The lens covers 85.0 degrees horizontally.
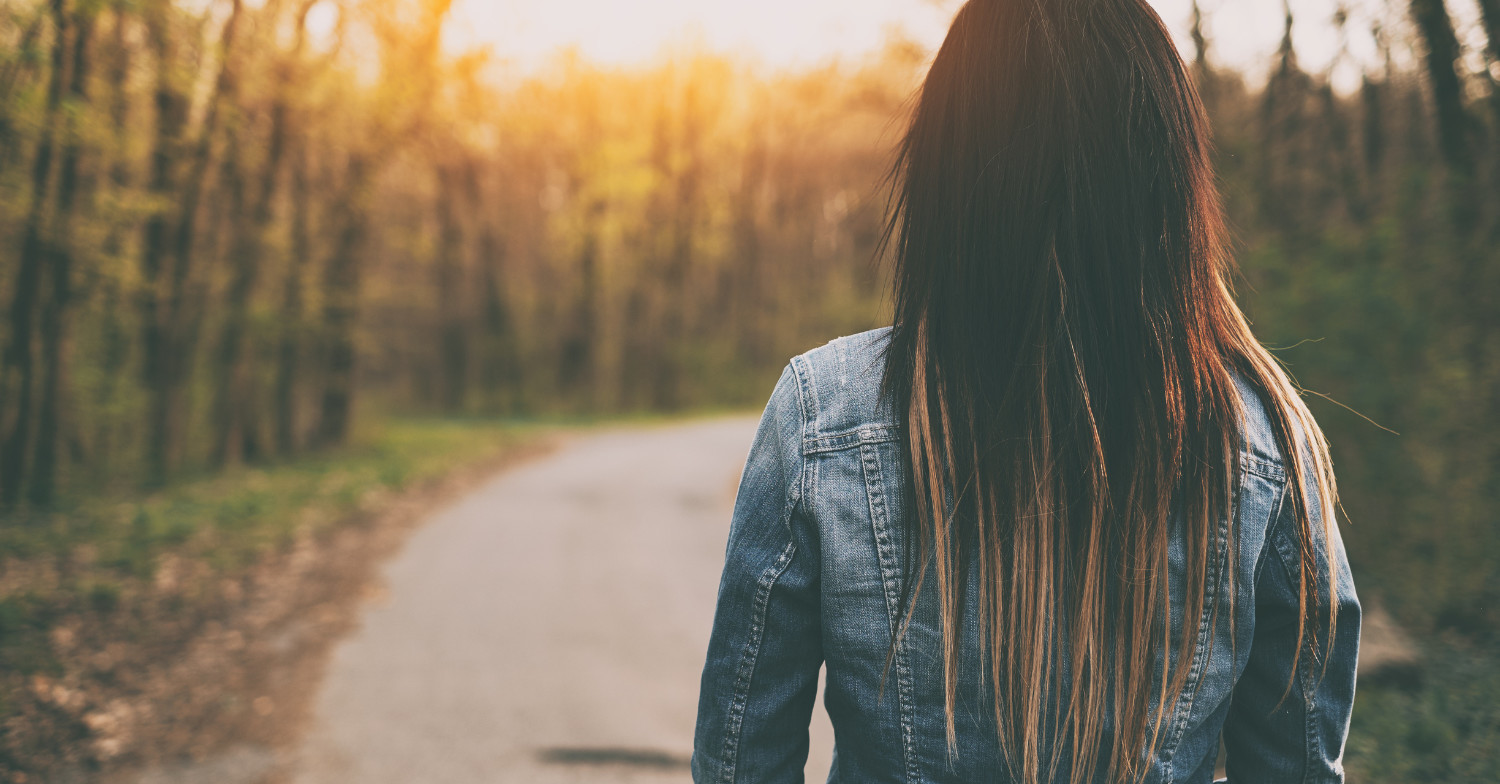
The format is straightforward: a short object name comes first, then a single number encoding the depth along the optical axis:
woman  1.02
